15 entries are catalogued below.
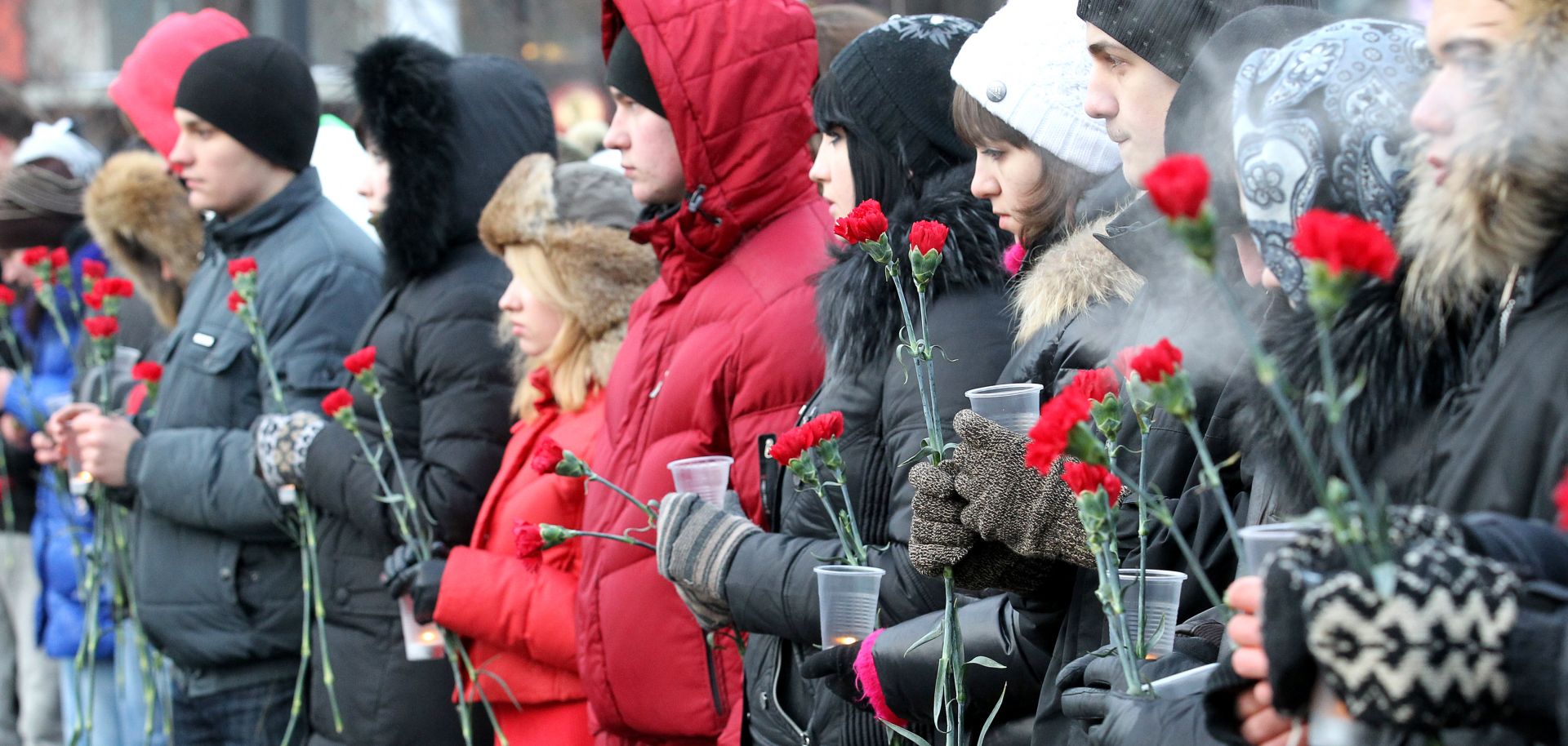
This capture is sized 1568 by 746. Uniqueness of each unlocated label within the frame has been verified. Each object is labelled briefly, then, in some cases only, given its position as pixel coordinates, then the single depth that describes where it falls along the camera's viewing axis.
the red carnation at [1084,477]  3.30
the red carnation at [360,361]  7.62
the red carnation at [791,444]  4.49
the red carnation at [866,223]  4.26
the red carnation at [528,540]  5.98
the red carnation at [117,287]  9.43
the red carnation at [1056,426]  3.10
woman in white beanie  5.34
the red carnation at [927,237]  4.23
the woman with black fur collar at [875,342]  5.35
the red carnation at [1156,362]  2.89
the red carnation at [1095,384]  3.62
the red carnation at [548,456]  5.80
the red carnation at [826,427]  4.48
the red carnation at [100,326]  9.27
